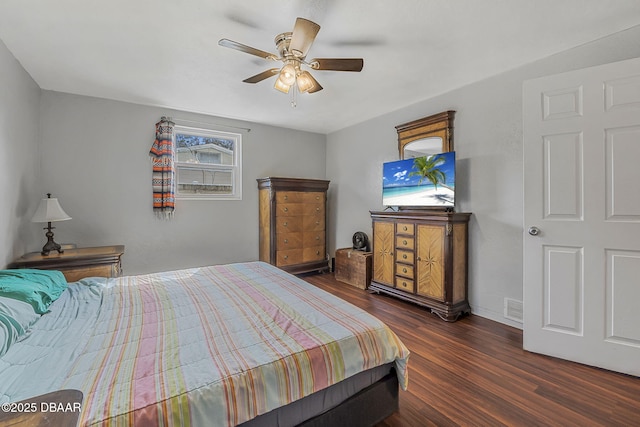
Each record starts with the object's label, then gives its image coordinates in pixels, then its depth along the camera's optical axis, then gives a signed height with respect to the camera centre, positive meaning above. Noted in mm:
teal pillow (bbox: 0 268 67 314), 1498 -437
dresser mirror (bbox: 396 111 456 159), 3133 +949
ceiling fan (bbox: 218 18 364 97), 1707 +1119
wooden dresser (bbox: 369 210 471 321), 2803 -521
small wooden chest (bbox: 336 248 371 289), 3812 -798
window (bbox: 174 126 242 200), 3898 +746
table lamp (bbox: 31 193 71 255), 2541 -3
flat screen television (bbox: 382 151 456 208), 2951 +369
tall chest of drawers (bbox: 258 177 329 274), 4098 -151
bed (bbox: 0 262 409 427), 924 -589
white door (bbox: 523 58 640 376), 1839 -33
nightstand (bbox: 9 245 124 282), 2381 -434
